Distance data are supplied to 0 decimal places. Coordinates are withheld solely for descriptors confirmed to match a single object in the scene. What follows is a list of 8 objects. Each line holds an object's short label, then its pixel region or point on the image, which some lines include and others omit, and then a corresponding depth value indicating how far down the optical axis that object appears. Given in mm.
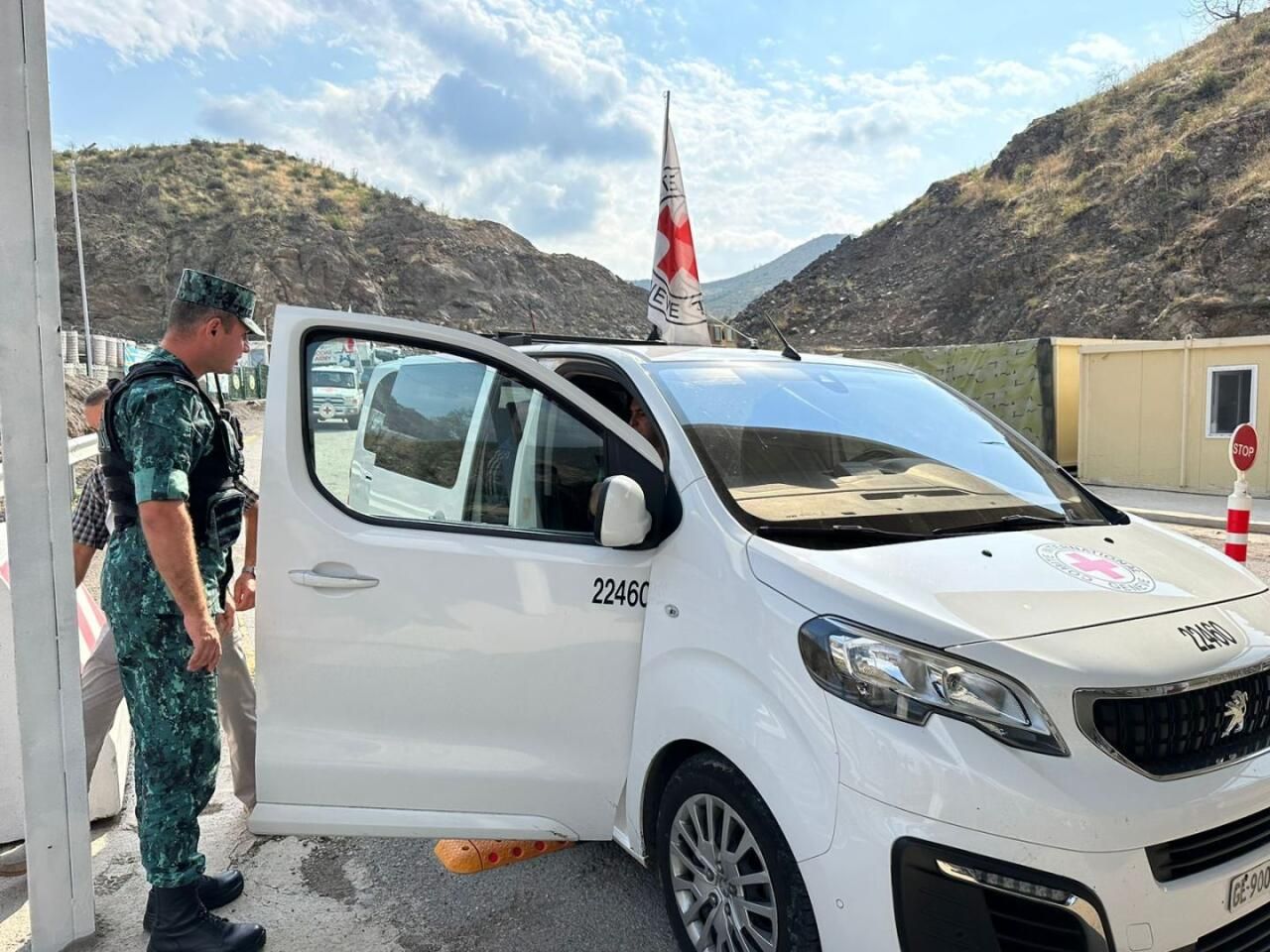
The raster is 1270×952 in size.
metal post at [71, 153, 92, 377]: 26359
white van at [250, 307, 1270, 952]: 1789
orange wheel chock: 2779
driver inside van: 2494
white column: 2477
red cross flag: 5773
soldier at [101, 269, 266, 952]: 2439
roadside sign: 5945
